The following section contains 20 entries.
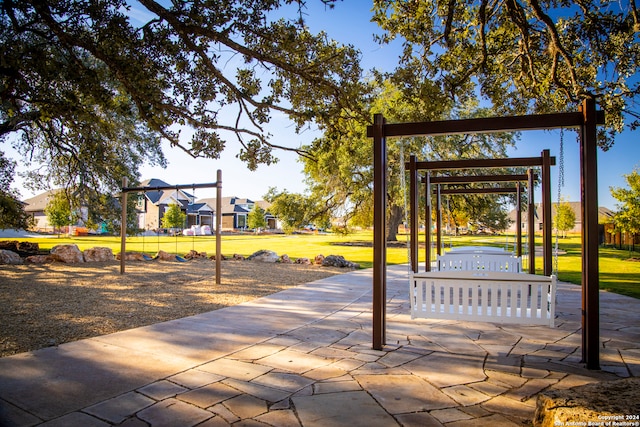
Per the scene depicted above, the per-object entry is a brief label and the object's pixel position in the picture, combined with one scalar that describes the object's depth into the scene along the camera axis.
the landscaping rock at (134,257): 14.60
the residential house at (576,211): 50.13
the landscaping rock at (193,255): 15.54
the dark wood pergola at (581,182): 3.60
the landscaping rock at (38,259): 12.60
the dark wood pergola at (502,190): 8.07
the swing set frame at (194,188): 9.04
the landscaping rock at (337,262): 12.71
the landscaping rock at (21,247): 14.27
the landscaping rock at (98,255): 13.66
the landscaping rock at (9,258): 12.18
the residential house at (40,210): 47.19
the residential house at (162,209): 44.06
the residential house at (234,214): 54.44
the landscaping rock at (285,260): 13.95
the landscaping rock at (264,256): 14.28
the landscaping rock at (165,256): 14.74
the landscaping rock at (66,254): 12.83
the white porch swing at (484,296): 4.10
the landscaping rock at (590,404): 1.92
